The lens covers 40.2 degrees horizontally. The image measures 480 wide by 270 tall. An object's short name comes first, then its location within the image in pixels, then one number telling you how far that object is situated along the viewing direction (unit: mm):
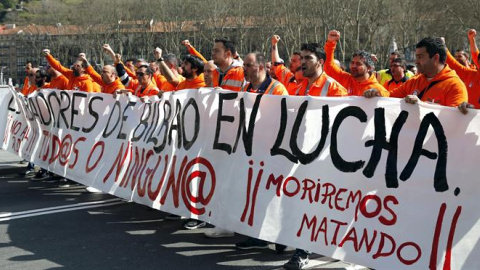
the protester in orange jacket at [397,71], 8406
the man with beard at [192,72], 8039
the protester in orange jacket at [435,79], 4961
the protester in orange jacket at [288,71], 8156
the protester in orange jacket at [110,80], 9641
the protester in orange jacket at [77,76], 10047
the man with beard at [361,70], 6844
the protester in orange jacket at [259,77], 6297
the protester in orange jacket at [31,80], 11369
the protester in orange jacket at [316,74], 5980
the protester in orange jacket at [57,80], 10663
